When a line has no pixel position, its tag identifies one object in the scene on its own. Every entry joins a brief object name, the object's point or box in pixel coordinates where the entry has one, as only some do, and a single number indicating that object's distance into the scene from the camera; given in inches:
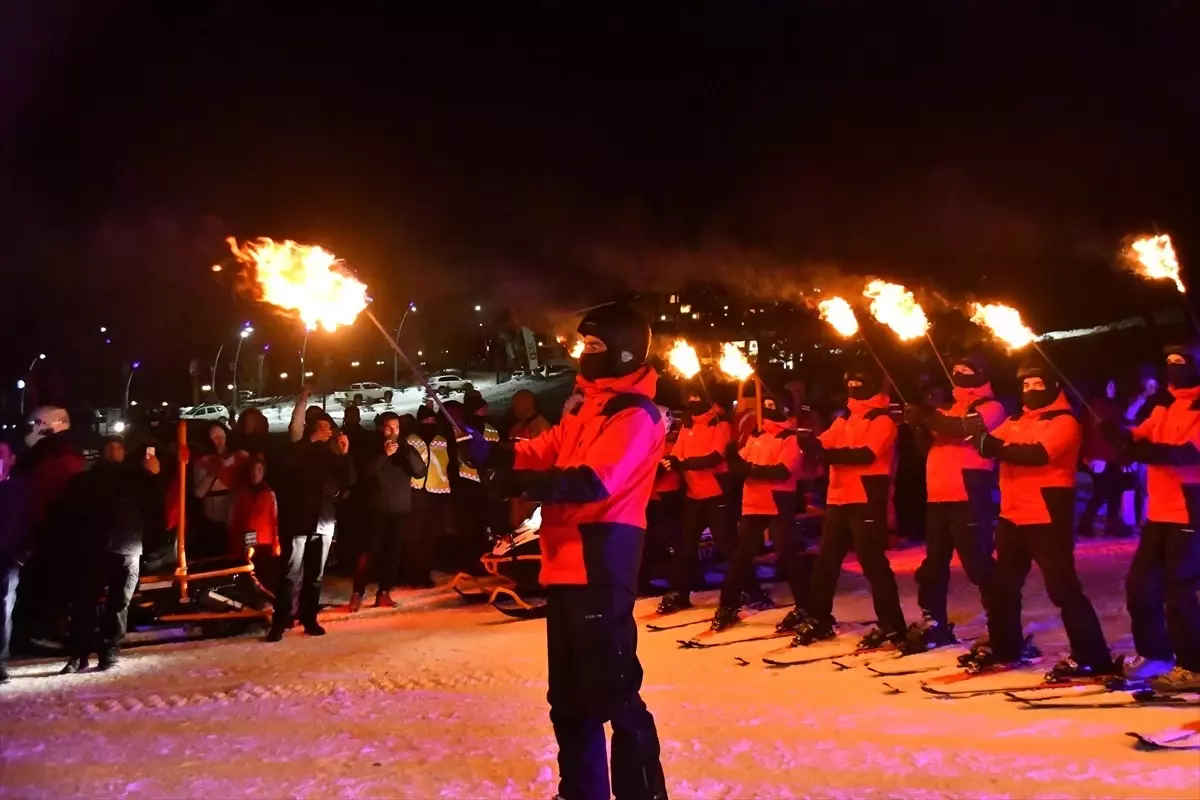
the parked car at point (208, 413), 1294.3
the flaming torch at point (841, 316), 407.8
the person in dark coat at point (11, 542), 324.2
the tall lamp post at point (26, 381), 933.8
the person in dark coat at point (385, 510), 442.9
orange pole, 384.2
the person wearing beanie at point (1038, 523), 257.3
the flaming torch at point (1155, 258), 301.7
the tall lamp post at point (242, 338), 1442.4
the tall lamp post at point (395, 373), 1555.4
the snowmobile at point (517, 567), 409.3
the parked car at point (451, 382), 1434.5
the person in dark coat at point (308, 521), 377.4
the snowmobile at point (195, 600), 382.9
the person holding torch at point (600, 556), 153.6
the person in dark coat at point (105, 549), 336.5
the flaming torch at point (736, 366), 428.8
